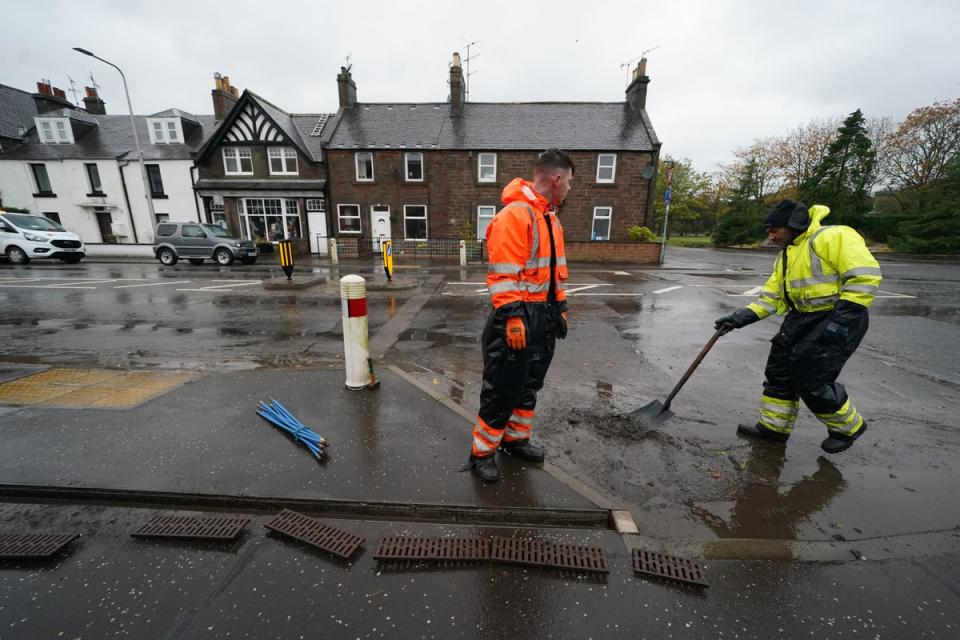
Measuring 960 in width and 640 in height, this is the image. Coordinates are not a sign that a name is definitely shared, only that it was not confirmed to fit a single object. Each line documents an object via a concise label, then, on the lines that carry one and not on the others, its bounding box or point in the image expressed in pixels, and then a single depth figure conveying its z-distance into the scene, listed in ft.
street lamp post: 63.05
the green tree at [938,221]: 73.31
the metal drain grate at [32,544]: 6.56
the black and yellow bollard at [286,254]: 37.78
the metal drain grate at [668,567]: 6.54
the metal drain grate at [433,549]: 6.81
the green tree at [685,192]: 166.81
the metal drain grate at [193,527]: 7.14
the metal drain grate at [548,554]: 6.75
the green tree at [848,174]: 92.38
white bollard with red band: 12.87
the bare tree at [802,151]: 117.08
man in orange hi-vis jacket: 8.35
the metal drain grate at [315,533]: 6.97
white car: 51.85
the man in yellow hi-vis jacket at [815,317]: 9.46
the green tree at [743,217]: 114.21
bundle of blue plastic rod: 9.80
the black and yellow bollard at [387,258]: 39.36
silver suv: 57.16
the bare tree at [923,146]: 94.79
